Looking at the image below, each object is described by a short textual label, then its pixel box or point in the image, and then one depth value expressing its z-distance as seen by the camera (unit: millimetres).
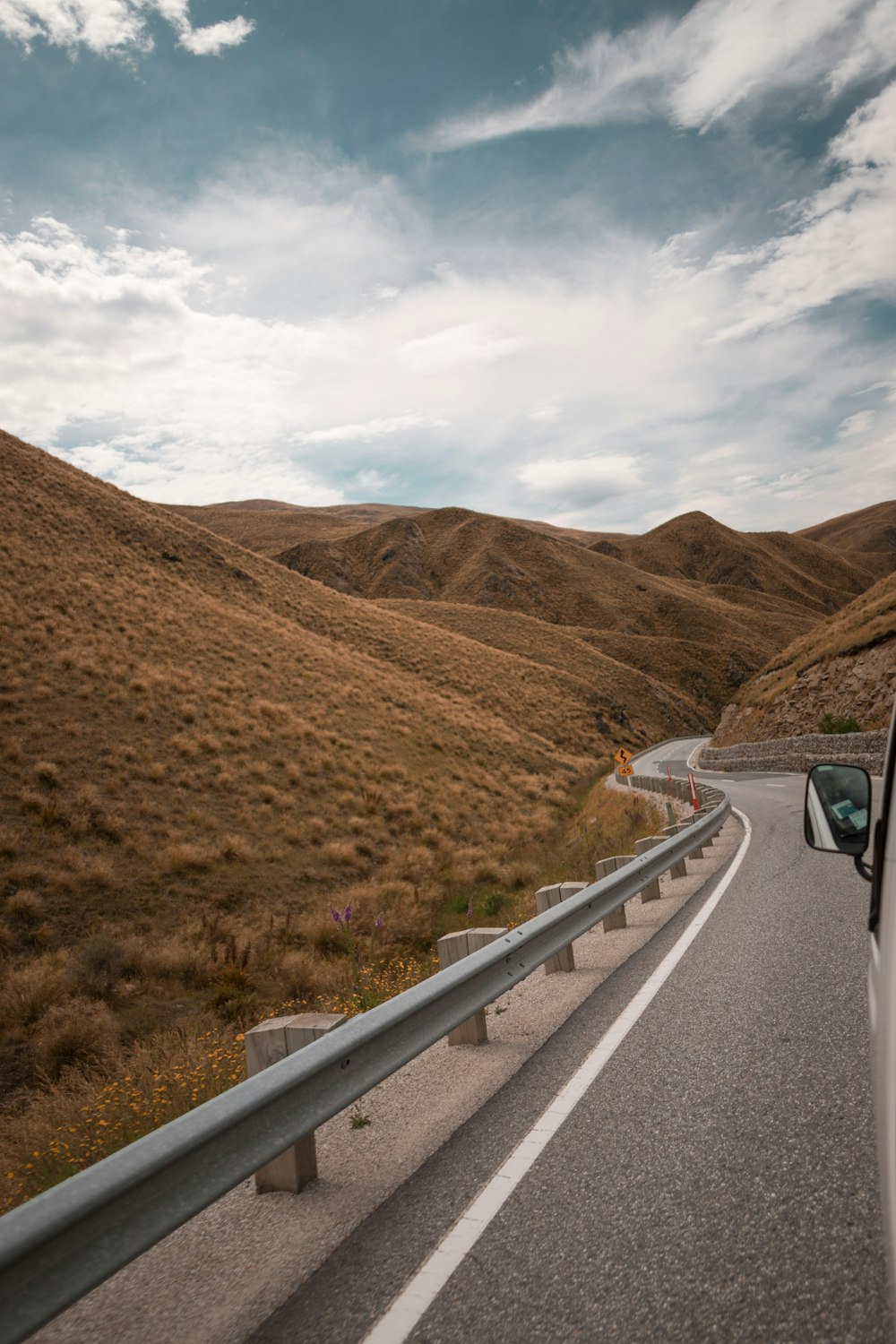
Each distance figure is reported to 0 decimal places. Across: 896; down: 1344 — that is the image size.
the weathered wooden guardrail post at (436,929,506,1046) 4637
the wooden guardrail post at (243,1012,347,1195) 3035
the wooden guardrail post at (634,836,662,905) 9141
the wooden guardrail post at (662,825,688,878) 10781
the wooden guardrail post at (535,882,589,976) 6074
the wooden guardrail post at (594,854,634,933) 7543
